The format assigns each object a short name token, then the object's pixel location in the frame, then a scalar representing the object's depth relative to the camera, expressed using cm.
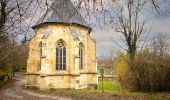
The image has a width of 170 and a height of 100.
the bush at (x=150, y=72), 2348
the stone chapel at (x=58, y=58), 2992
